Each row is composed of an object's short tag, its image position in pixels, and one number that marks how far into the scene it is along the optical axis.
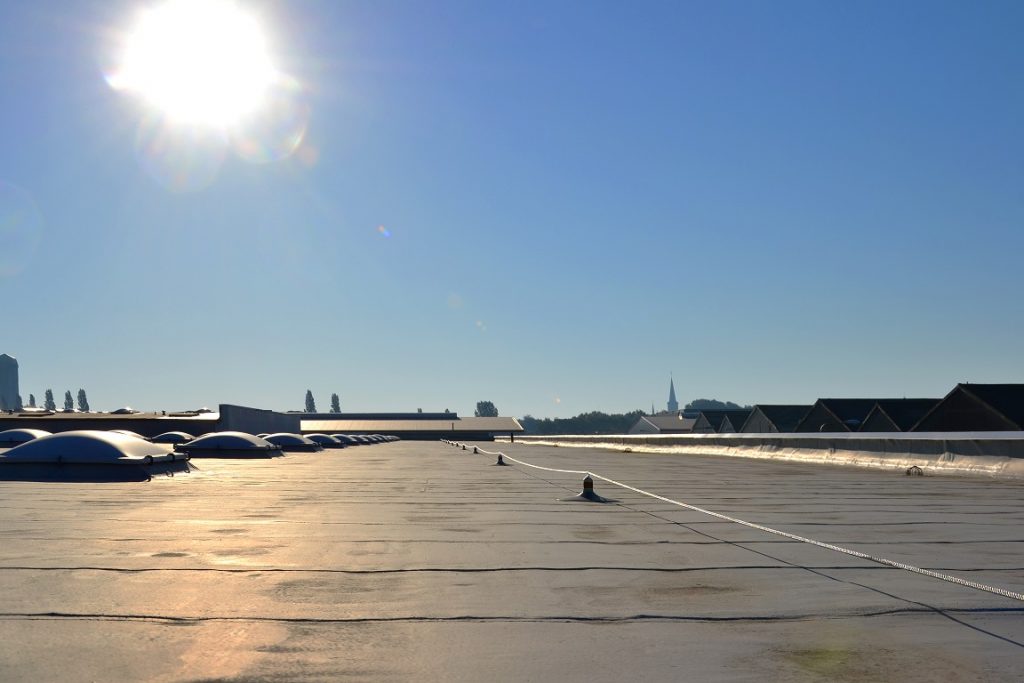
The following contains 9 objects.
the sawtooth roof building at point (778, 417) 94.26
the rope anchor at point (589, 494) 20.06
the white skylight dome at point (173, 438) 64.56
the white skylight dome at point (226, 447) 46.34
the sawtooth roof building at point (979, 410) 54.56
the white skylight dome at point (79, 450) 26.19
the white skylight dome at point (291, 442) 65.72
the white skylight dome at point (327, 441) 88.66
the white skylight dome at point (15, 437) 54.22
